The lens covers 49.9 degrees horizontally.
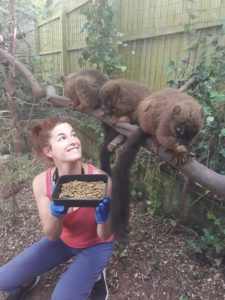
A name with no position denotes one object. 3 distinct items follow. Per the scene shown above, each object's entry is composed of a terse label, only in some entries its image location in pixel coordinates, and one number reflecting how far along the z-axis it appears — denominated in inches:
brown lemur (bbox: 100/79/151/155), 71.1
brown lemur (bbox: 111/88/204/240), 48.4
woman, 56.0
